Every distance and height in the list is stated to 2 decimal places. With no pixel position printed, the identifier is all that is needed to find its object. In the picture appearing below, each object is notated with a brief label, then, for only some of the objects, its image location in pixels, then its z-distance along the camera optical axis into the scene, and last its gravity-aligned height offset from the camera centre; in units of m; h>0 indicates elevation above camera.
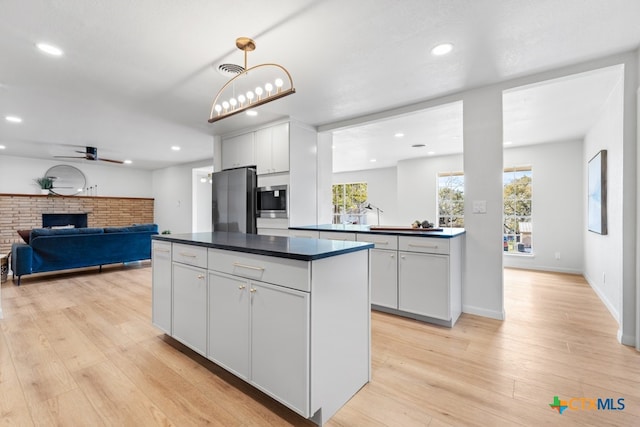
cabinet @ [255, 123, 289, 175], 4.05 +0.92
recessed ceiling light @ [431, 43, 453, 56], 2.25 +1.28
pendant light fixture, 2.08 +1.28
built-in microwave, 4.02 +0.18
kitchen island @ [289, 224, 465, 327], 2.71 -0.55
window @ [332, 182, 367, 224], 9.33 +0.38
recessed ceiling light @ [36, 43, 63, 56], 2.22 +1.27
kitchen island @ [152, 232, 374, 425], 1.45 -0.56
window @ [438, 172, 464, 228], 6.72 +0.33
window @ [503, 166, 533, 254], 5.69 +0.05
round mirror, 7.35 +0.89
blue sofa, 4.33 -0.54
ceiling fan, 5.55 +1.17
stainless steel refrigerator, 4.38 +0.21
